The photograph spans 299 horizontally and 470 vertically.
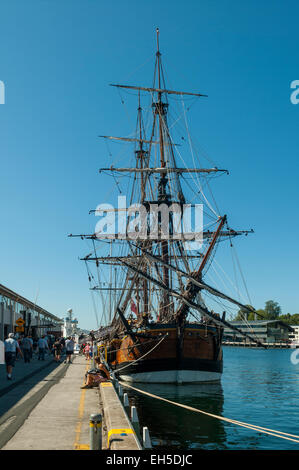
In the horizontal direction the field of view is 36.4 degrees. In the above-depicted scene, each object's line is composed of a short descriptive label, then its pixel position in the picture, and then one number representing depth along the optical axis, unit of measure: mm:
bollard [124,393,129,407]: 11673
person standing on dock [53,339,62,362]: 30719
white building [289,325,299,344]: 161762
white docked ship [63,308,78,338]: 96250
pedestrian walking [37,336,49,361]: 31219
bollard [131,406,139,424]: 9279
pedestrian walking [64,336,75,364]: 28688
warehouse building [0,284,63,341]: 43469
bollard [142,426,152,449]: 7273
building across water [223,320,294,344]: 153512
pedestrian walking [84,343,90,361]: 35581
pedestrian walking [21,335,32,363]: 27022
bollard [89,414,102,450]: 7312
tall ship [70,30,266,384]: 30125
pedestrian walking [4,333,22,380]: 17469
